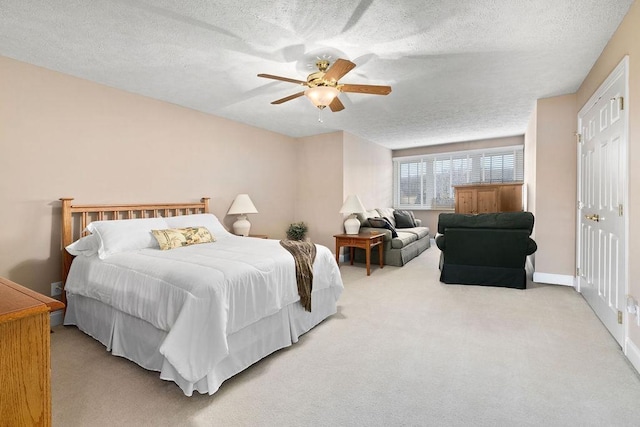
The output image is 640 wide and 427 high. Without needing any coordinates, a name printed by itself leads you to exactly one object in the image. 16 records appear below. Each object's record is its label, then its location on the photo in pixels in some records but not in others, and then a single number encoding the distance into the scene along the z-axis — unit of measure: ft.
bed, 5.88
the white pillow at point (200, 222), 11.24
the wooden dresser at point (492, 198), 18.76
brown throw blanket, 8.40
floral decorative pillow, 9.53
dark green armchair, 12.01
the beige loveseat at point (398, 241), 17.01
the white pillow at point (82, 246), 9.06
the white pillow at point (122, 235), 8.70
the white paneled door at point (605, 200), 7.58
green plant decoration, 18.75
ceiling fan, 8.52
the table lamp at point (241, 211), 14.79
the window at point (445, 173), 22.18
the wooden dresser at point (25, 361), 2.93
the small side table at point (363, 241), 15.12
